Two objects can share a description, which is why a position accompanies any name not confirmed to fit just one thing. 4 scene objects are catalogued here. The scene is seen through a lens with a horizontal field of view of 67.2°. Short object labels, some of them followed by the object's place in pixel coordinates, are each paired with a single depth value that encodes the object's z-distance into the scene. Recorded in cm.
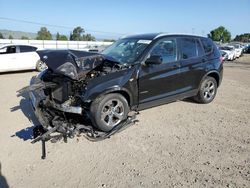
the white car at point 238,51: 1948
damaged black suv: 340
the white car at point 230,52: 1700
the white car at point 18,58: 831
